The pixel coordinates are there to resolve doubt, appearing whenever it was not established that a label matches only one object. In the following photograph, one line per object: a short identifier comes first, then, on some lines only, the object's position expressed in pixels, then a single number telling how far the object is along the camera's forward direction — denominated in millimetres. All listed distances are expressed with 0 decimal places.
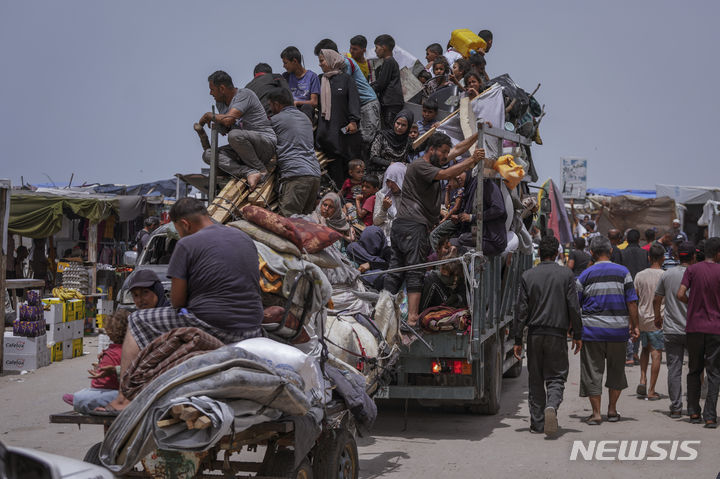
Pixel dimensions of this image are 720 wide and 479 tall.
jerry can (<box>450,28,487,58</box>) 14828
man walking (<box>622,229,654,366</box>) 15500
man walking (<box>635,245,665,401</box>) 12180
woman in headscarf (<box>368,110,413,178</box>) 12070
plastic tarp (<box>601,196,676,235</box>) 26875
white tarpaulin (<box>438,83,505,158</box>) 11391
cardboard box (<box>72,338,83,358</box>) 15656
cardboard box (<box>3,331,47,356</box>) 13961
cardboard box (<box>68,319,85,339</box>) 15594
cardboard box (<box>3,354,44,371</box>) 13922
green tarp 20531
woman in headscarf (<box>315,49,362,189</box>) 12000
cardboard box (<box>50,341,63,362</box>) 14875
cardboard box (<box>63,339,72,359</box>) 15344
